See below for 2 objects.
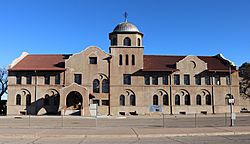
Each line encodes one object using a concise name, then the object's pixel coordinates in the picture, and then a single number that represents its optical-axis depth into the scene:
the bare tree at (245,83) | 63.47
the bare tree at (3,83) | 66.92
